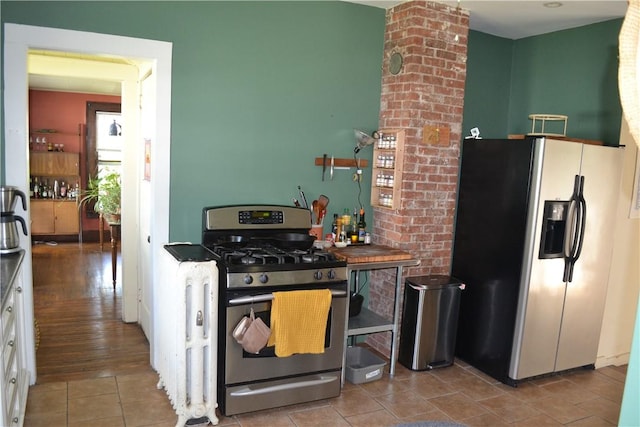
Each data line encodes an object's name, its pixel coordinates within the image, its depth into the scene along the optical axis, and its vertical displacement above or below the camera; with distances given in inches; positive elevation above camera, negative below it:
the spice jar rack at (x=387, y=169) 150.7 -1.6
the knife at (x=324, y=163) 152.8 -0.8
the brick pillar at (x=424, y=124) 148.0 +12.4
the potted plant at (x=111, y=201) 208.2 -21.6
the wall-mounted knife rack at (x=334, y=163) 152.7 -0.7
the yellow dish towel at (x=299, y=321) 113.2 -36.4
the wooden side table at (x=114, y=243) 208.2 -38.2
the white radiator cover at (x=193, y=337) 107.7 -39.3
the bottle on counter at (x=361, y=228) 157.3 -20.3
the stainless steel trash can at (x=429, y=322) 145.2 -44.6
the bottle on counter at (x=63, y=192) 327.6 -29.5
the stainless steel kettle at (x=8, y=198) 107.6 -11.7
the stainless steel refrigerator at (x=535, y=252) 136.3 -22.4
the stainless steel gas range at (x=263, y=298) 112.3 -31.2
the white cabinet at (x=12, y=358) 82.9 -40.0
